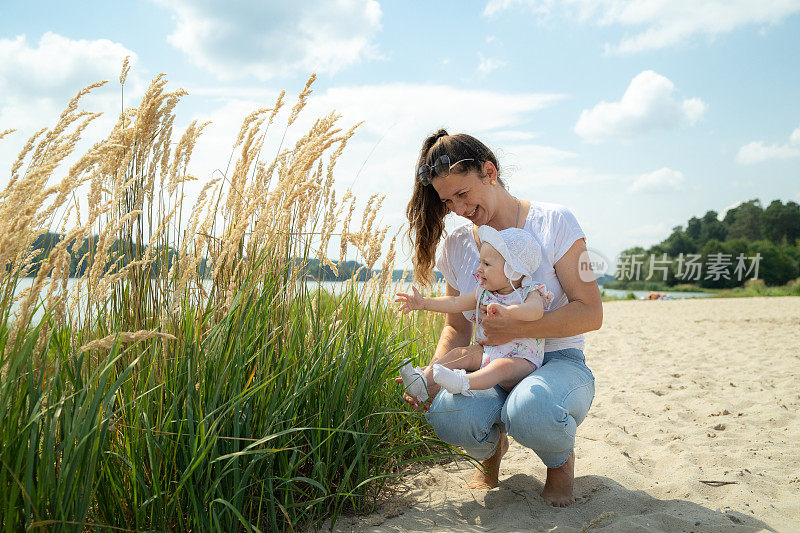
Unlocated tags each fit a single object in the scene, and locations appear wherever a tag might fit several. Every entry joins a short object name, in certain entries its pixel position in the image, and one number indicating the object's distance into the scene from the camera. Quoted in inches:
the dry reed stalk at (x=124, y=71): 81.0
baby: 87.0
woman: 82.4
